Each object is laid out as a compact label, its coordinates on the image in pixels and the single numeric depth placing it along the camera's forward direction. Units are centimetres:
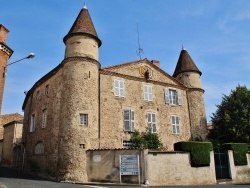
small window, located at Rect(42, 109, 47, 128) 2294
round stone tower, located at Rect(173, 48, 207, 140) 2636
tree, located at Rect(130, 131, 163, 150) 2125
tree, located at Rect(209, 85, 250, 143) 2392
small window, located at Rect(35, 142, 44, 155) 2225
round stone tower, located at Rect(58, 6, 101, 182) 1845
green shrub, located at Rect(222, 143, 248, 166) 2108
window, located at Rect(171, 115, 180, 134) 2466
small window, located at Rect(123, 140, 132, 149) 2162
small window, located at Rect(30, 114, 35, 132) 2532
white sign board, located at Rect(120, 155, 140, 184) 1683
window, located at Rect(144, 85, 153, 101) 2433
